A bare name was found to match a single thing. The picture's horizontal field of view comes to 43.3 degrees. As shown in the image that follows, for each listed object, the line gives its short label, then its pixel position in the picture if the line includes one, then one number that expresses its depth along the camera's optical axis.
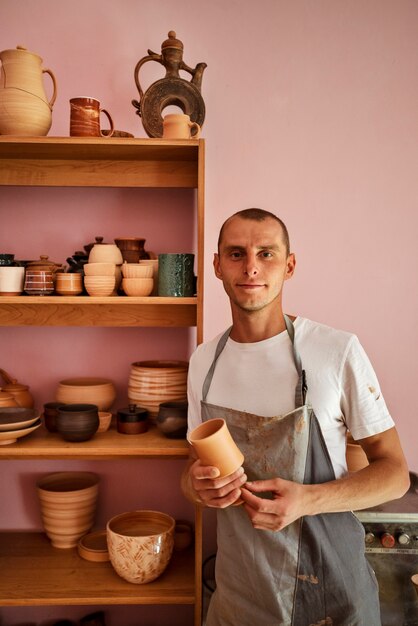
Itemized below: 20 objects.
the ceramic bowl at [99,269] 2.02
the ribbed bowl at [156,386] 2.15
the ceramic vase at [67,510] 2.21
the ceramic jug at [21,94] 1.94
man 1.45
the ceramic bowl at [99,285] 2.01
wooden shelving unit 1.97
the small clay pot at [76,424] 1.99
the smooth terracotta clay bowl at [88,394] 2.19
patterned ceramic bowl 1.96
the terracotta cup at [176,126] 1.97
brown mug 1.99
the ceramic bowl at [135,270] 2.02
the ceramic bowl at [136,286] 2.01
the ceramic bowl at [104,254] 2.06
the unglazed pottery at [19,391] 2.22
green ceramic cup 2.01
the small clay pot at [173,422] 2.01
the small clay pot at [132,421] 2.11
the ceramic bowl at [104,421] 2.15
